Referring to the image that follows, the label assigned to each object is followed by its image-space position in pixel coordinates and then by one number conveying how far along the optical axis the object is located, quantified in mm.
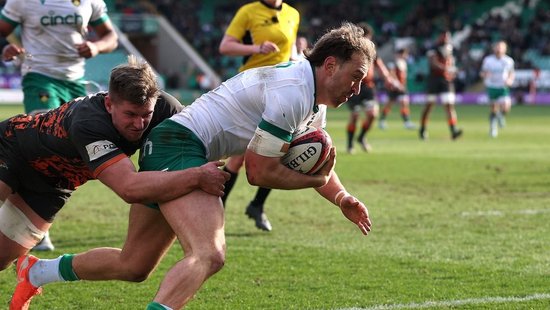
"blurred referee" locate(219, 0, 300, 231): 19344
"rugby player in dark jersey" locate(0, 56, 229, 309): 10094
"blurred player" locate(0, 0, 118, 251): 16781
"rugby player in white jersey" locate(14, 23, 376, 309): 9859
